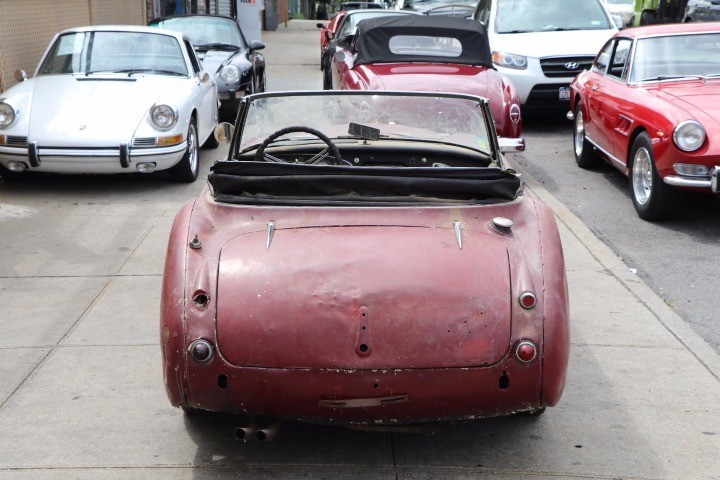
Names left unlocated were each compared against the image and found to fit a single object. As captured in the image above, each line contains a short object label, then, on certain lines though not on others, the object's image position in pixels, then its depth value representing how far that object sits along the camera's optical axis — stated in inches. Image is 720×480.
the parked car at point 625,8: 911.4
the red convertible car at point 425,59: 382.9
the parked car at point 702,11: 738.2
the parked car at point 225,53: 496.7
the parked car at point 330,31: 673.6
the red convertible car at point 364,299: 135.0
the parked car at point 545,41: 487.8
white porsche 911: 339.3
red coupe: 290.0
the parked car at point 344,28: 584.6
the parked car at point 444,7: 807.7
